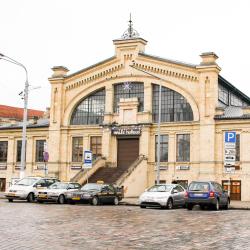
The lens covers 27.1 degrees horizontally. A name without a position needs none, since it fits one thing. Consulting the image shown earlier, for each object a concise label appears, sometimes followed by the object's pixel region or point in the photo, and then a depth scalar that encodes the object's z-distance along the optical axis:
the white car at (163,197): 29.55
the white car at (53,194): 33.53
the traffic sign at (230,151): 30.37
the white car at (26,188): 34.12
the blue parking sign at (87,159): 36.94
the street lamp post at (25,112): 38.34
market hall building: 42.47
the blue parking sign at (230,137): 30.14
